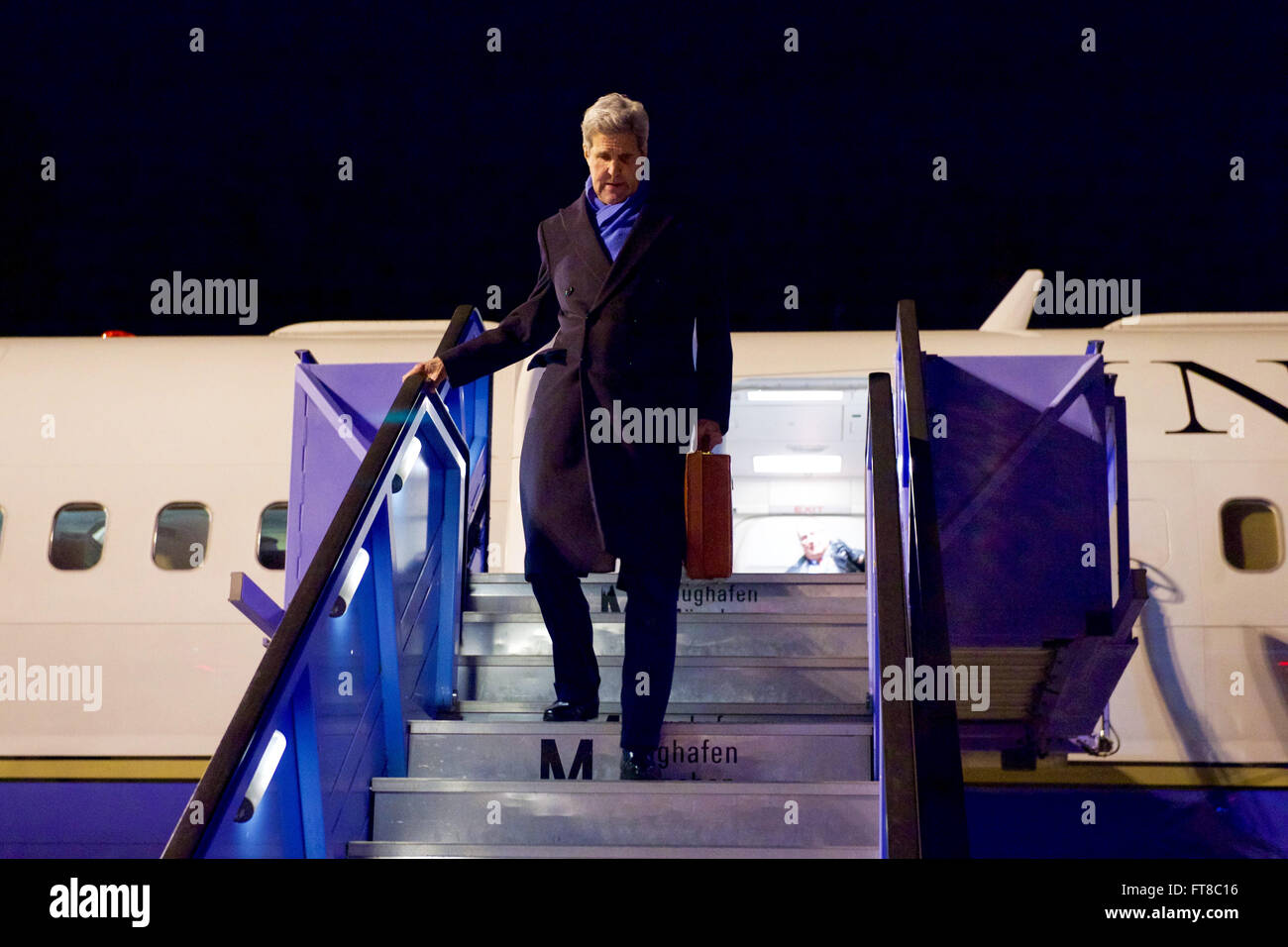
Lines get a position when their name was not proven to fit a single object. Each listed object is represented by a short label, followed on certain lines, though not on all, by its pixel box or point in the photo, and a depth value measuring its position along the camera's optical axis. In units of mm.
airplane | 6430
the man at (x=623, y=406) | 3523
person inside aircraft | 8328
